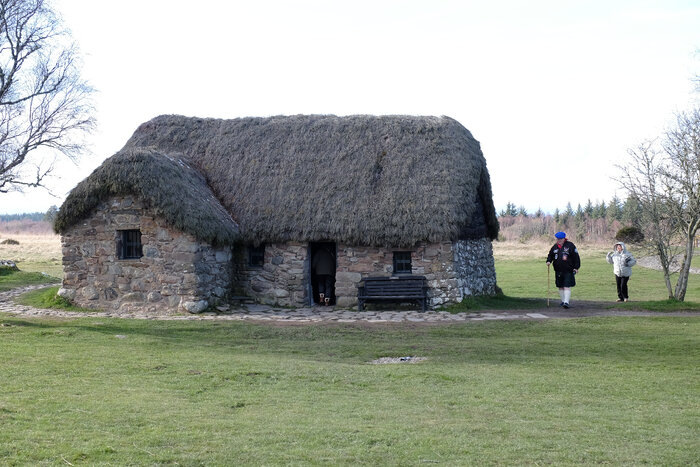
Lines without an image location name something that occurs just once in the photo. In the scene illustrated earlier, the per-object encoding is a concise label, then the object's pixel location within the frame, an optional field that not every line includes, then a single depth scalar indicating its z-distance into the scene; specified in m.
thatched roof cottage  18.55
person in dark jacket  19.12
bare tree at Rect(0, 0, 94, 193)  16.67
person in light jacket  19.97
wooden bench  19.06
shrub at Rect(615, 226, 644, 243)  37.34
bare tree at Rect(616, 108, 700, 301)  18.47
